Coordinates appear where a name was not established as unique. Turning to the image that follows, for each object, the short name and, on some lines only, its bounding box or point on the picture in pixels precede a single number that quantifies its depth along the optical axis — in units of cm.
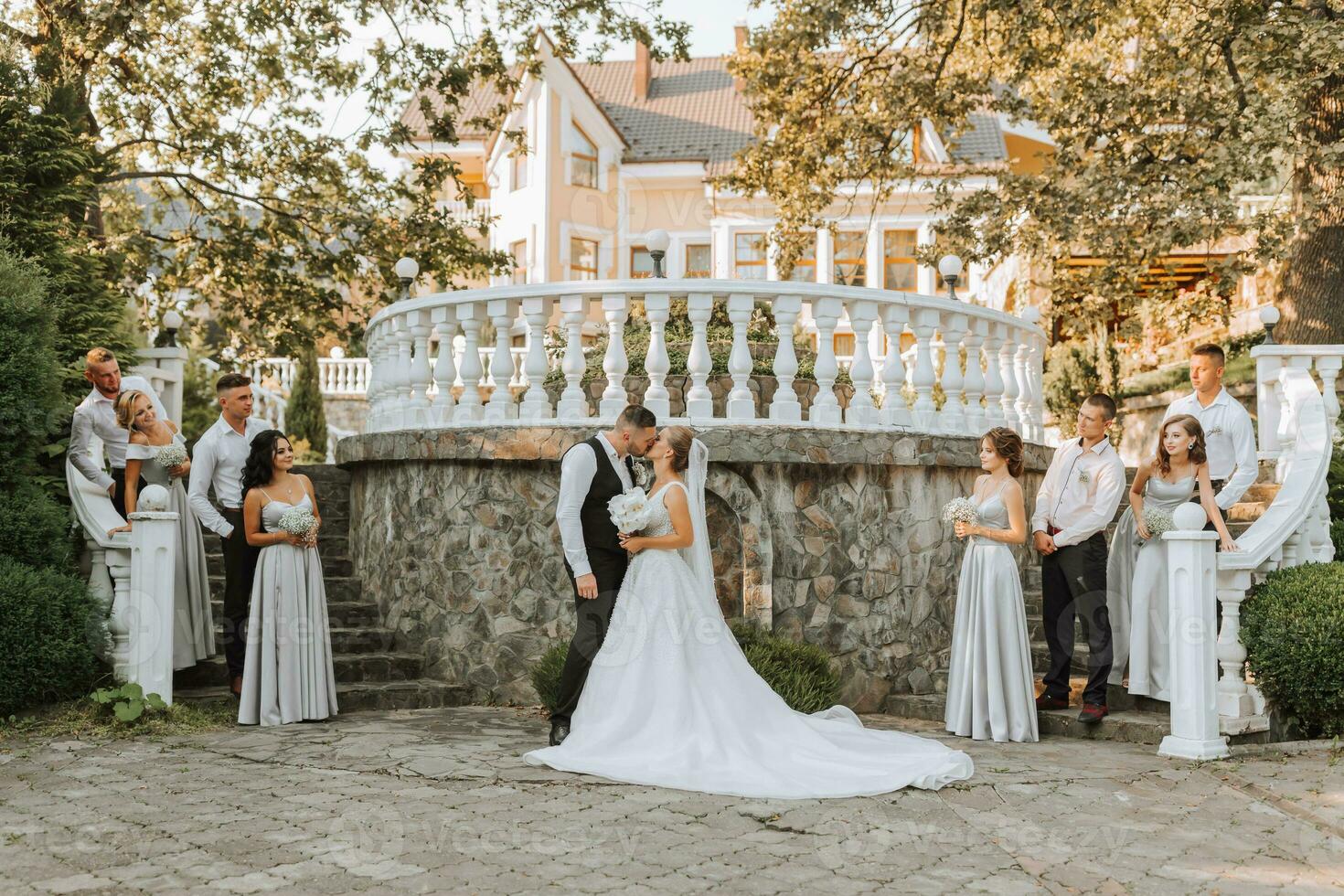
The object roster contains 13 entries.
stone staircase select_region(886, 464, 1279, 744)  678
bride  554
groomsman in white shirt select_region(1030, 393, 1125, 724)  688
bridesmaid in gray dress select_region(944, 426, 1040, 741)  678
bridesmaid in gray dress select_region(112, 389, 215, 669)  739
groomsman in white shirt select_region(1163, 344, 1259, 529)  714
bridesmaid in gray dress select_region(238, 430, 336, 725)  693
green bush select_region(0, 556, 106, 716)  670
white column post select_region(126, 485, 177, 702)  691
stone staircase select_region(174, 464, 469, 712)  766
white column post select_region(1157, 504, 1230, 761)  625
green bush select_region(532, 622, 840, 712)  680
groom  615
